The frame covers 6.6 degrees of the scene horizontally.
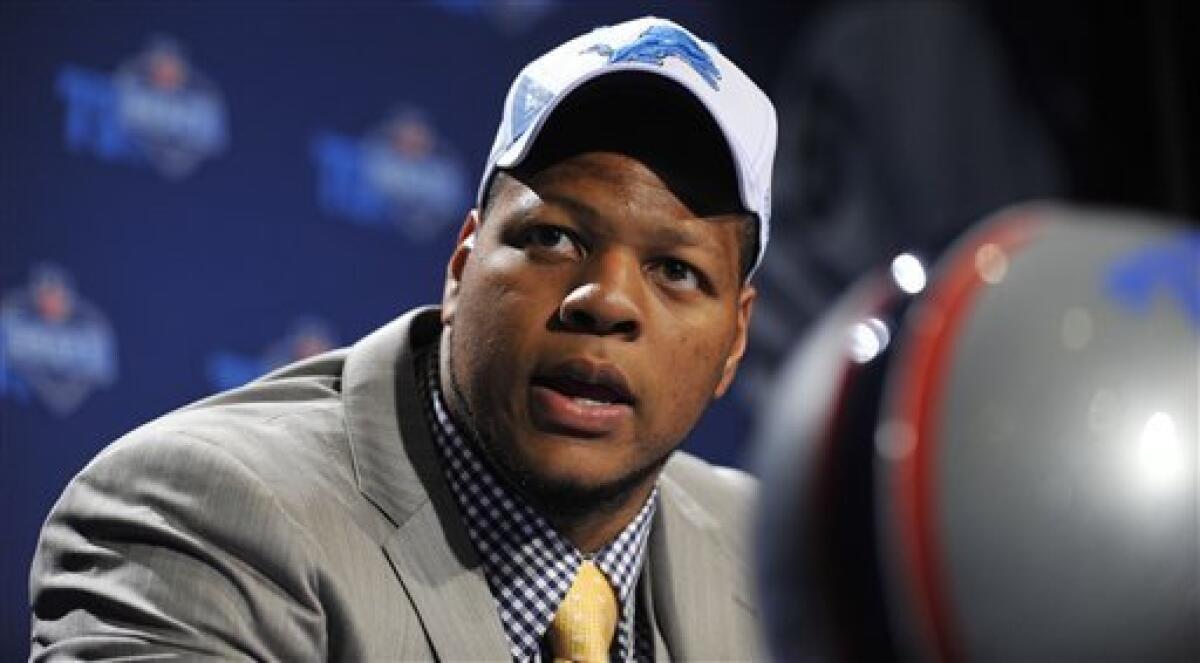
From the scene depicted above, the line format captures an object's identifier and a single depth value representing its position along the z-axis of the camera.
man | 5.04
